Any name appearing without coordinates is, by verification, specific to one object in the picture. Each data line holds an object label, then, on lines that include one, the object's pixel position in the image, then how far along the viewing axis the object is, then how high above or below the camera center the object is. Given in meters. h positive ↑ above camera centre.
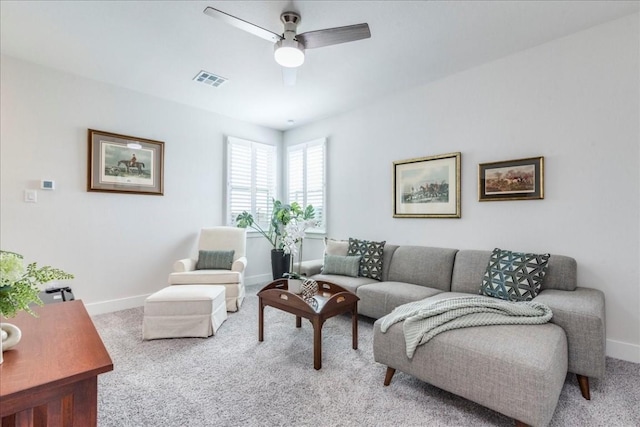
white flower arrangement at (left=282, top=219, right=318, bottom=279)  2.76 -0.17
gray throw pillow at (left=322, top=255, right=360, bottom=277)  3.66 -0.62
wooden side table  0.98 -0.56
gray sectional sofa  1.52 -0.81
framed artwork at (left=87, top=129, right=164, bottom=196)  3.61 +0.64
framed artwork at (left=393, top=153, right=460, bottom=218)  3.48 +0.34
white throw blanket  1.92 -0.67
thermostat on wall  3.28 +0.33
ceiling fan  2.11 +1.31
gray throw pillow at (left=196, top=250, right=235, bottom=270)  3.96 -0.61
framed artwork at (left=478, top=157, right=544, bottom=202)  2.89 +0.35
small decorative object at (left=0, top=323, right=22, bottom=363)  1.22 -0.50
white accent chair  3.54 -0.69
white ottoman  2.85 -0.96
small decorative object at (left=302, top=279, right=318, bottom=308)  2.66 -0.67
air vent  3.44 +1.60
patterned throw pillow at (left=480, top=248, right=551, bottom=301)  2.51 -0.53
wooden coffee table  2.31 -0.75
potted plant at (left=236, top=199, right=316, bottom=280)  4.78 -0.13
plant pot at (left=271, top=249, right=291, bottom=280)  4.78 -0.75
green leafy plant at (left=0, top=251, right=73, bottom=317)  1.11 -0.26
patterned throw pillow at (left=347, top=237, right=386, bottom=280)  3.60 -0.50
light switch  3.19 +0.20
